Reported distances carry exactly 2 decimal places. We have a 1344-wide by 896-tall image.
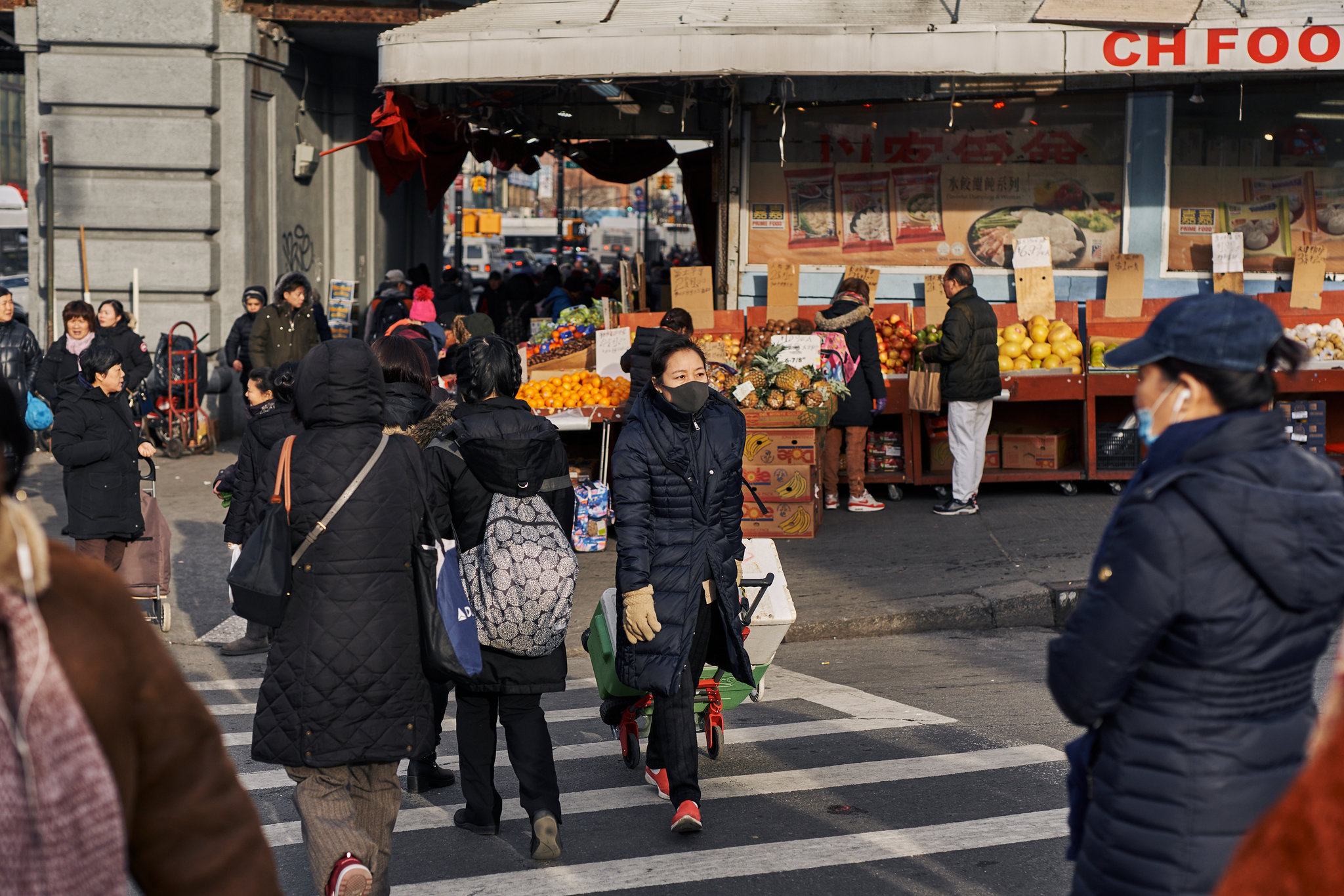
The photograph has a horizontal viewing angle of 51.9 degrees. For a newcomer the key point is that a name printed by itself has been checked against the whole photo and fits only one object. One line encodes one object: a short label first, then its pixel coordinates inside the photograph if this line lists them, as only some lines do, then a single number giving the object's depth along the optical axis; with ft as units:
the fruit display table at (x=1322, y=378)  39.22
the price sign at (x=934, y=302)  42.63
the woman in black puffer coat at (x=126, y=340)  40.11
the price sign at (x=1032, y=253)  42.27
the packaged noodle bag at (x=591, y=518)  35.70
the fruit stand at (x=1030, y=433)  39.50
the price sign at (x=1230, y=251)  41.83
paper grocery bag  39.09
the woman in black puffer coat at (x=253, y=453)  24.80
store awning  36.06
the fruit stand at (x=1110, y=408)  39.37
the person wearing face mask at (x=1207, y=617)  9.26
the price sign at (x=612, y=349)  38.68
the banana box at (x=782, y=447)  35.29
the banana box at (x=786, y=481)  35.53
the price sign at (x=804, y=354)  36.81
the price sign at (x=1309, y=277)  41.57
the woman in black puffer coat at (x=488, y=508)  16.74
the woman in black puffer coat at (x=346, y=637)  14.15
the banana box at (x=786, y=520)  35.68
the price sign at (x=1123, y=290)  41.83
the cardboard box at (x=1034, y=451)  40.14
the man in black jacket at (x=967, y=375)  37.24
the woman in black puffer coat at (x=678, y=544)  17.42
